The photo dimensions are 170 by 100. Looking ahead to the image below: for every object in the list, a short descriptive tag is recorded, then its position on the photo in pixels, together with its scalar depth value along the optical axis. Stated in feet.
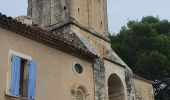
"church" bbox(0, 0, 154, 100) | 36.12
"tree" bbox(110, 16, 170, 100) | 71.40
